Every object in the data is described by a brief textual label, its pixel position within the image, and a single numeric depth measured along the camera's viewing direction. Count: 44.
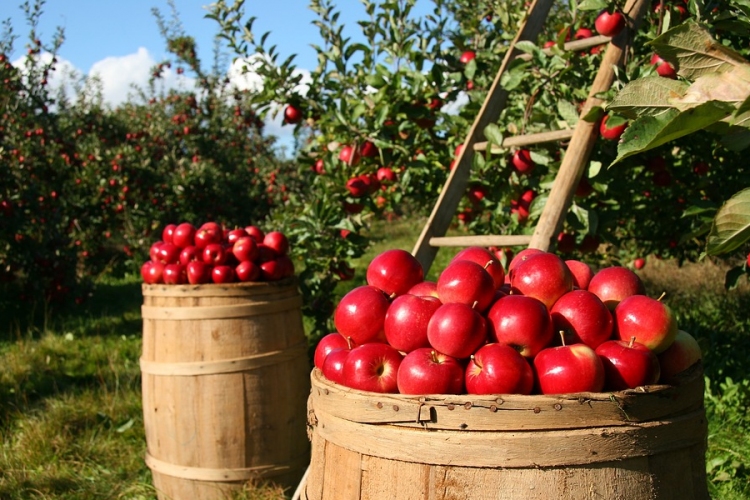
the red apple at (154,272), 3.00
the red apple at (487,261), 1.59
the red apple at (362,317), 1.50
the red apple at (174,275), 2.91
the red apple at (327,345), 1.61
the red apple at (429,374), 1.30
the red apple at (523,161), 2.98
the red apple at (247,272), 2.90
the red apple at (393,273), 1.62
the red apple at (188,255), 2.99
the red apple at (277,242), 3.08
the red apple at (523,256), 1.60
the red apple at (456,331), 1.33
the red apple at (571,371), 1.23
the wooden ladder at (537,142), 2.53
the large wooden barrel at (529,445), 1.18
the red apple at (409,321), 1.42
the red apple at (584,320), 1.37
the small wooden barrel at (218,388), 2.73
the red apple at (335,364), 1.46
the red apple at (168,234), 3.19
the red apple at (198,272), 2.86
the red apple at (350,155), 3.55
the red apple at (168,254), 3.05
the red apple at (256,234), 3.20
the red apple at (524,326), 1.33
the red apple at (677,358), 1.39
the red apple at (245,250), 2.97
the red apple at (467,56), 3.71
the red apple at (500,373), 1.25
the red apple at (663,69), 2.60
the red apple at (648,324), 1.35
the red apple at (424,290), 1.56
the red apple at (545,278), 1.47
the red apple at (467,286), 1.42
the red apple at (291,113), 3.75
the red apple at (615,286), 1.52
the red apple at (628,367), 1.27
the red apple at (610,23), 2.76
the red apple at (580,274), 1.63
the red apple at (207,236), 3.11
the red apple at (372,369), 1.37
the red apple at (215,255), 2.94
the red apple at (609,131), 2.52
